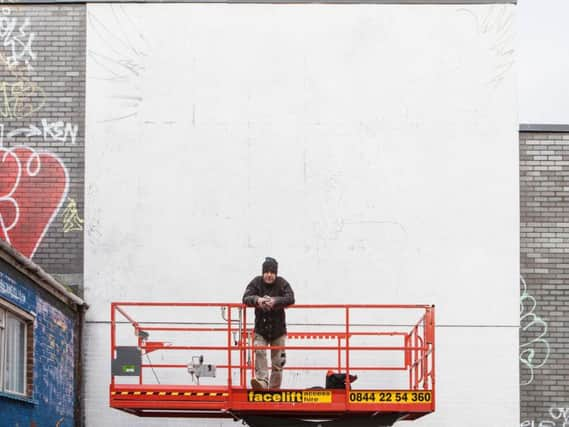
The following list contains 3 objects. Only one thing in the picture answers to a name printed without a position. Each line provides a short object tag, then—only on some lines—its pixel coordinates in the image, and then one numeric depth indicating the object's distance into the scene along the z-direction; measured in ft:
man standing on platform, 54.03
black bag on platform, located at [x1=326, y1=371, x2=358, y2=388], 54.90
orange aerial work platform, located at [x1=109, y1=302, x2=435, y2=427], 53.98
